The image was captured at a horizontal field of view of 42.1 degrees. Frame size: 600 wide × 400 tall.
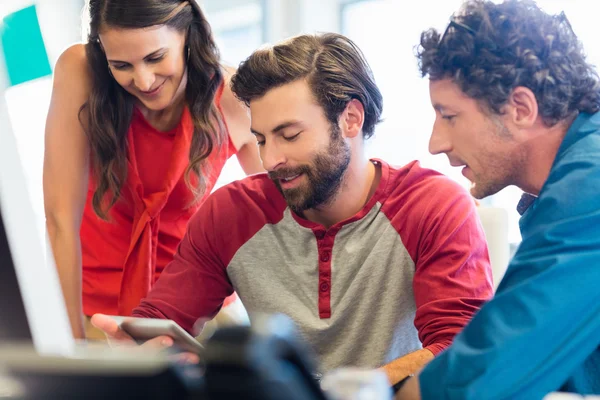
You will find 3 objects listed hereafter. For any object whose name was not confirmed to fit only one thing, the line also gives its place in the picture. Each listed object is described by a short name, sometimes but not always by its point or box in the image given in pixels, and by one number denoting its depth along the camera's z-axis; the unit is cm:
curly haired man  93
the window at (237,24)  395
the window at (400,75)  332
